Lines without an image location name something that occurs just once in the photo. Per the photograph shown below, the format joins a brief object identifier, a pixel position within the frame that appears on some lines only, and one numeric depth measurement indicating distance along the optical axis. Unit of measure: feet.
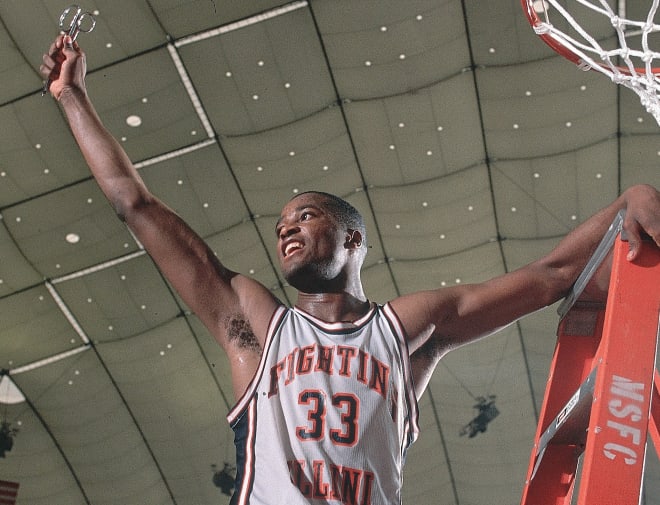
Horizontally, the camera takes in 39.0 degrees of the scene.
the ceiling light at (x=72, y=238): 53.35
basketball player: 10.59
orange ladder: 10.09
